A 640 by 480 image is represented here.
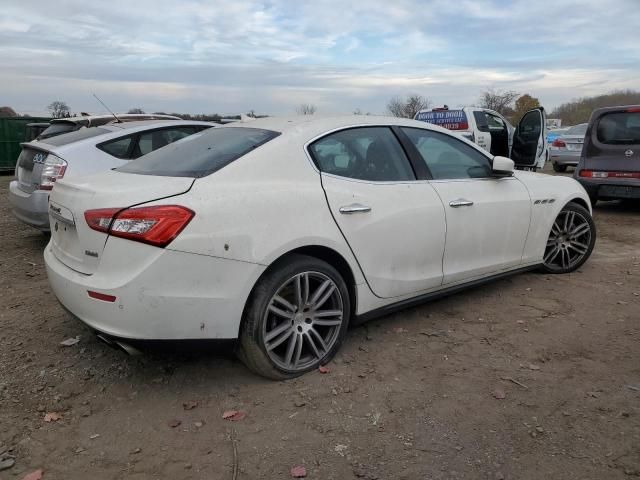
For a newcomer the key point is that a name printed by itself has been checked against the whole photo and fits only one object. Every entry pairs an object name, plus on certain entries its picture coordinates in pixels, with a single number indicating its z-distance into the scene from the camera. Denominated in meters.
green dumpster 17.47
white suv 11.25
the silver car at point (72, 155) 5.51
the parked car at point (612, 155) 8.13
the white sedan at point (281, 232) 2.68
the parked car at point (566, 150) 14.38
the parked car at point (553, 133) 22.70
